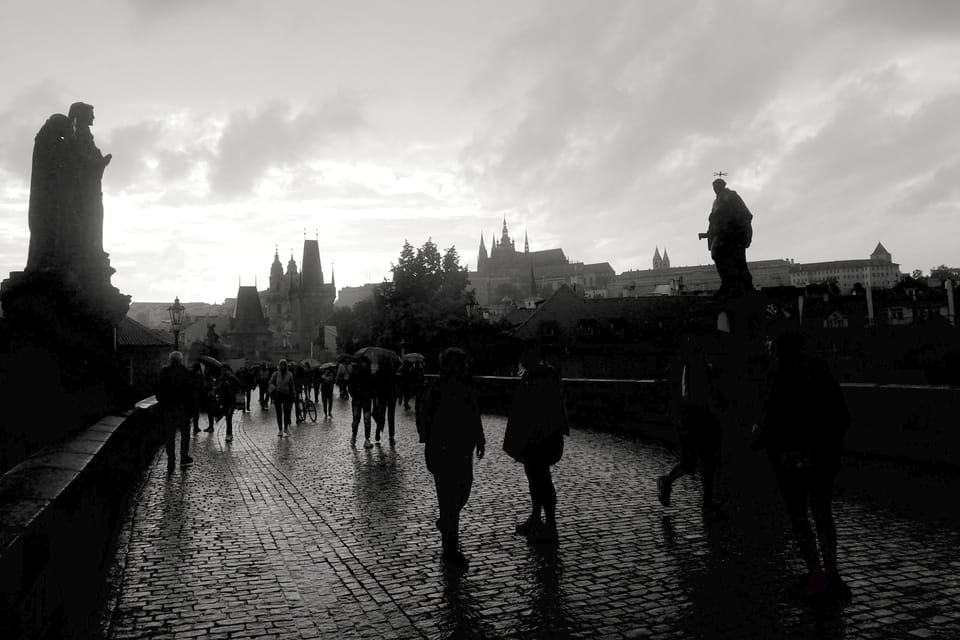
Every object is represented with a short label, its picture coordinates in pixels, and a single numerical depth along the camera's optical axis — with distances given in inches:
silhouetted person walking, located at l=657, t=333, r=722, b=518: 299.1
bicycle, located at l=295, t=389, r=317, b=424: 890.9
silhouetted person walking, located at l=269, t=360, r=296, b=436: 713.0
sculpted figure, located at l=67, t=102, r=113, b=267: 397.1
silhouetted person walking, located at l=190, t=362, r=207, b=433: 515.8
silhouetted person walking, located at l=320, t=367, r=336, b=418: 1051.9
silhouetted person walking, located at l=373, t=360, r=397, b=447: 599.5
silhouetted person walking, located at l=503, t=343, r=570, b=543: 268.7
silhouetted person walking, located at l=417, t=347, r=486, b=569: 244.5
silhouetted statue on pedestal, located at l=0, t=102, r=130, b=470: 307.7
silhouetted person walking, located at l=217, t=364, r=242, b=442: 682.2
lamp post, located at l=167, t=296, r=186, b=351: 1107.3
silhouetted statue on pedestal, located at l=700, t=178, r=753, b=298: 534.0
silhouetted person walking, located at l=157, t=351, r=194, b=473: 467.8
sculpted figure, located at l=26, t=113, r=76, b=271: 374.3
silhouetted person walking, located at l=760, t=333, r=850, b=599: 195.2
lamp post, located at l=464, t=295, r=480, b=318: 1481.3
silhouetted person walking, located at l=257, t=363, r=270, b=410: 1238.7
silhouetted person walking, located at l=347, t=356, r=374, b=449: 605.7
